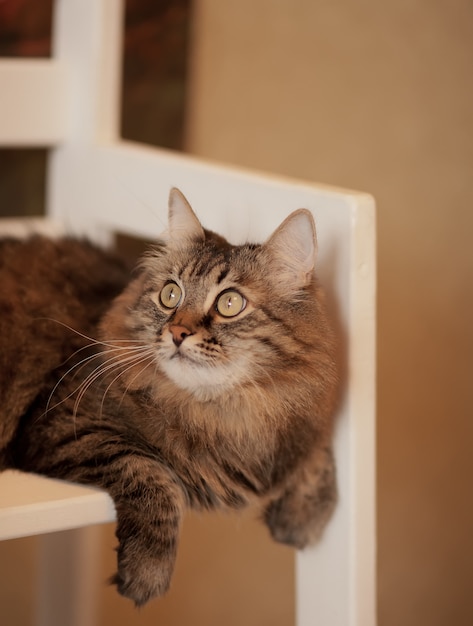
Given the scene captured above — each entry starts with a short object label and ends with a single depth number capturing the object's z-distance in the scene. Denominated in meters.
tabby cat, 0.93
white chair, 0.97
